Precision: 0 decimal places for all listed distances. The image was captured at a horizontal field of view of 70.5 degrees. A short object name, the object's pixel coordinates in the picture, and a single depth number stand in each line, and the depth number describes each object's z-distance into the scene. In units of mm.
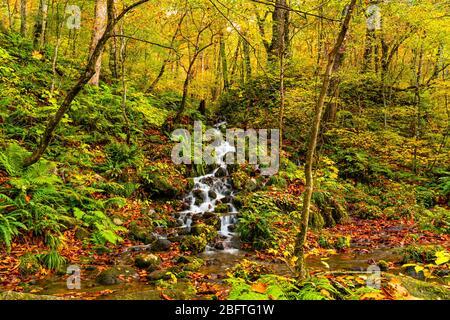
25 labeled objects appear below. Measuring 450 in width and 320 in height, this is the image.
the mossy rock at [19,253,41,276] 5090
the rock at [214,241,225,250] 7623
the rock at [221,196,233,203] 9984
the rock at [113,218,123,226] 7641
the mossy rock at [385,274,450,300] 3077
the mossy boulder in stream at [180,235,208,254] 7254
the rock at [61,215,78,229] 6639
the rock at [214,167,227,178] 11218
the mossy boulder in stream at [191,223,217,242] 7824
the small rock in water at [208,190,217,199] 10109
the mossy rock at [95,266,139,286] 5285
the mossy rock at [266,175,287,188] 10618
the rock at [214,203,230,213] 9430
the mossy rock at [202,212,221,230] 8508
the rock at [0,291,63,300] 2533
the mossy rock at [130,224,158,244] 7457
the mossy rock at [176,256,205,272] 6079
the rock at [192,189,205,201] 10008
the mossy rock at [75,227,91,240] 6646
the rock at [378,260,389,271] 6575
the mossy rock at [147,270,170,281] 5592
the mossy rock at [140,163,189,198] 9492
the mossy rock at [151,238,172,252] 7078
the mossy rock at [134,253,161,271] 6078
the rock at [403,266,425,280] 5897
